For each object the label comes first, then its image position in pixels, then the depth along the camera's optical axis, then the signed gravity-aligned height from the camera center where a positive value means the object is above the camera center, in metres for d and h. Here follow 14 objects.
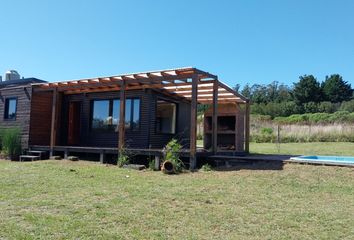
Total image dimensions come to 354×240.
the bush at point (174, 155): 9.71 -0.31
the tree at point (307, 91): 47.91 +7.80
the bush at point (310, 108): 42.47 +4.79
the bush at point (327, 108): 40.92 +4.77
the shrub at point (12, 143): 13.45 -0.12
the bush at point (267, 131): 23.82 +1.06
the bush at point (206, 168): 9.63 -0.64
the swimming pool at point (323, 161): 8.59 -0.34
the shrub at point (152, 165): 10.36 -0.64
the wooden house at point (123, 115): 12.70 +1.14
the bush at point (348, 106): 39.12 +4.82
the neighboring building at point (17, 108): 14.10 +1.32
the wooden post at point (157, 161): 10.33 -0.51
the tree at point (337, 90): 48.08 +8.10
